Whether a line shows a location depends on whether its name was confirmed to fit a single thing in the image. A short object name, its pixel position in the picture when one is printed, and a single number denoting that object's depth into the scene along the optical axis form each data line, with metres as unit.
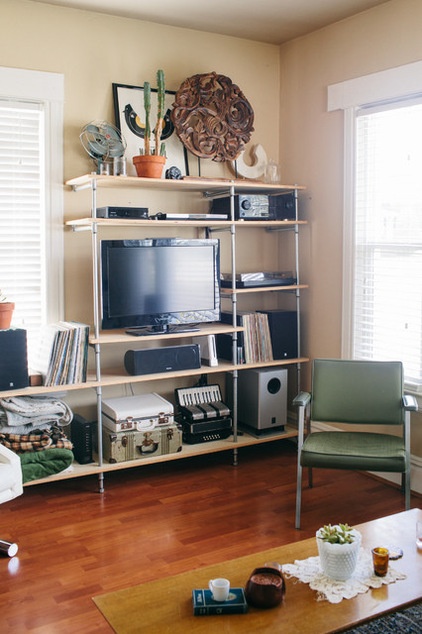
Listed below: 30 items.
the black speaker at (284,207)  4.34
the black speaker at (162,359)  3.86
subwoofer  4.27
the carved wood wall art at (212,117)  4.13
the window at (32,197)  3.78
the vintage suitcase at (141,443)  3.82
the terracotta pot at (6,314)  3.52
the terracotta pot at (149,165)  3.85
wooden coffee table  1.90
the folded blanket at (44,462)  3.53
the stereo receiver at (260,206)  4.18
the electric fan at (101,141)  3.88
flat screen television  3.81
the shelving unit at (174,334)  3.70
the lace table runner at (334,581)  2.07
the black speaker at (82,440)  3.80
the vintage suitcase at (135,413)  3.83
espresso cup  1.97
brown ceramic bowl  1.98
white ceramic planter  2.12
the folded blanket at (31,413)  3.55
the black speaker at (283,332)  4.33
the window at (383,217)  3.69
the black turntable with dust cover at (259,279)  4.20
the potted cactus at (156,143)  3.84
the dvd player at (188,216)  3.91
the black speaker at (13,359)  3.42
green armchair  3.21
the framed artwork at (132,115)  4.02
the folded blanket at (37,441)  3.53
